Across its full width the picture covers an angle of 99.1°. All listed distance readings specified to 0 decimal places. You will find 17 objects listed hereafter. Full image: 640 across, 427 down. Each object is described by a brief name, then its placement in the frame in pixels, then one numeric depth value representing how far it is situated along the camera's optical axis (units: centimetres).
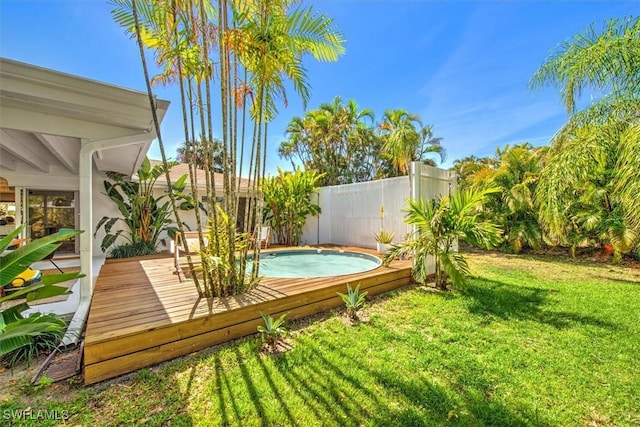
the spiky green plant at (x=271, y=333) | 359
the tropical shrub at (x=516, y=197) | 1078
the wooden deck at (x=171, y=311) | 305
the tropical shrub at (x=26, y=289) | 224
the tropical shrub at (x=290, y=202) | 1166
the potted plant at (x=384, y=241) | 918
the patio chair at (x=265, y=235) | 1058
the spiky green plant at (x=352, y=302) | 458
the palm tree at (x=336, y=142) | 1864
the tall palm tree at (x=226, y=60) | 395
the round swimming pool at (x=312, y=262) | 776
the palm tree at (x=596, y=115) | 413
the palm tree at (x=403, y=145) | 1248
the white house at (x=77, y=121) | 352
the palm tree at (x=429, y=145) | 1912
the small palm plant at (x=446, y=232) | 557
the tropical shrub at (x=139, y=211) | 924
